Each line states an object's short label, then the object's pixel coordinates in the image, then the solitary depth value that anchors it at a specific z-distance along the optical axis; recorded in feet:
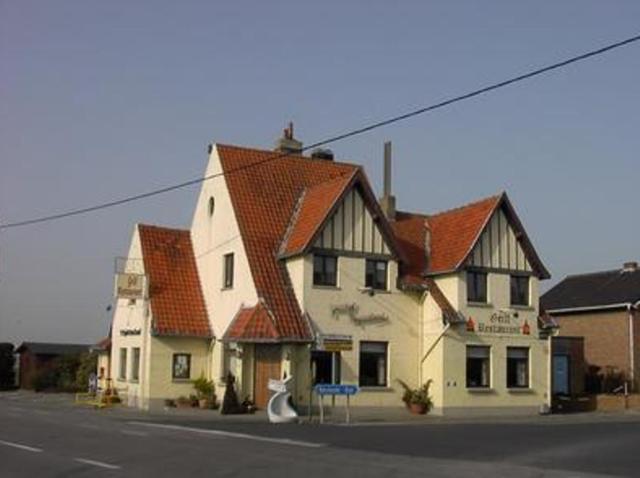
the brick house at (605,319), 156.04
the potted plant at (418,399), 118.52
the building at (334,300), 116.16
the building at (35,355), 205.77
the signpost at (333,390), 101.30
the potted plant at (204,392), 119.75
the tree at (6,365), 210.59
